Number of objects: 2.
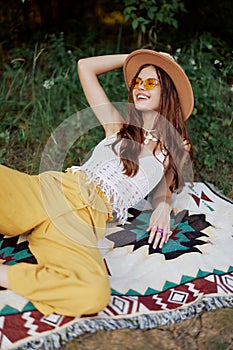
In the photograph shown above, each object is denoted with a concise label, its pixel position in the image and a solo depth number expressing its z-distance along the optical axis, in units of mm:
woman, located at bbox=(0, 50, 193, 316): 1927
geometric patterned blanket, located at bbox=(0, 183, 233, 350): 1868
